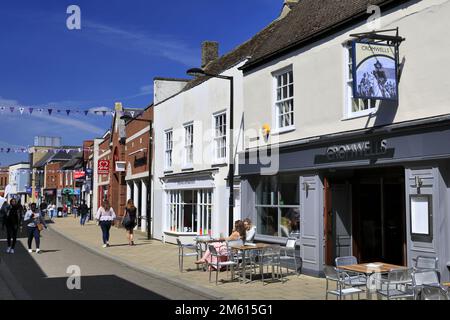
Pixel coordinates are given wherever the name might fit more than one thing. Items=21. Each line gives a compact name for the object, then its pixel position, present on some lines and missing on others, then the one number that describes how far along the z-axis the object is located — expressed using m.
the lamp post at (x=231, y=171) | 14.52
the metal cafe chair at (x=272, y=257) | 11.49
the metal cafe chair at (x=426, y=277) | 7.39
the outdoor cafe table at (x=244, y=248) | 11.19
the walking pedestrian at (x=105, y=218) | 19.30
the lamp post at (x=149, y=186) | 23.72
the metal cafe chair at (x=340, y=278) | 7.63
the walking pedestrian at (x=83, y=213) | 36.19
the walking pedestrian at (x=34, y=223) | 16.88
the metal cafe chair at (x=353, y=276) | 8.24
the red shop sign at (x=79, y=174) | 53.58
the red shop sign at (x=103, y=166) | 37.81
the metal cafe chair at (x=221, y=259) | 11.34
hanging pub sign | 9.63
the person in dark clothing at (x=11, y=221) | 17.28
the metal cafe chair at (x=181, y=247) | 13.14
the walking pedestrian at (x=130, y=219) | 20.52
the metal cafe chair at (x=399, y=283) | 7.37
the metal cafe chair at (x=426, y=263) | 8.79
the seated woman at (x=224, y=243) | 12.29
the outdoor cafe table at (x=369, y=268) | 7.72
